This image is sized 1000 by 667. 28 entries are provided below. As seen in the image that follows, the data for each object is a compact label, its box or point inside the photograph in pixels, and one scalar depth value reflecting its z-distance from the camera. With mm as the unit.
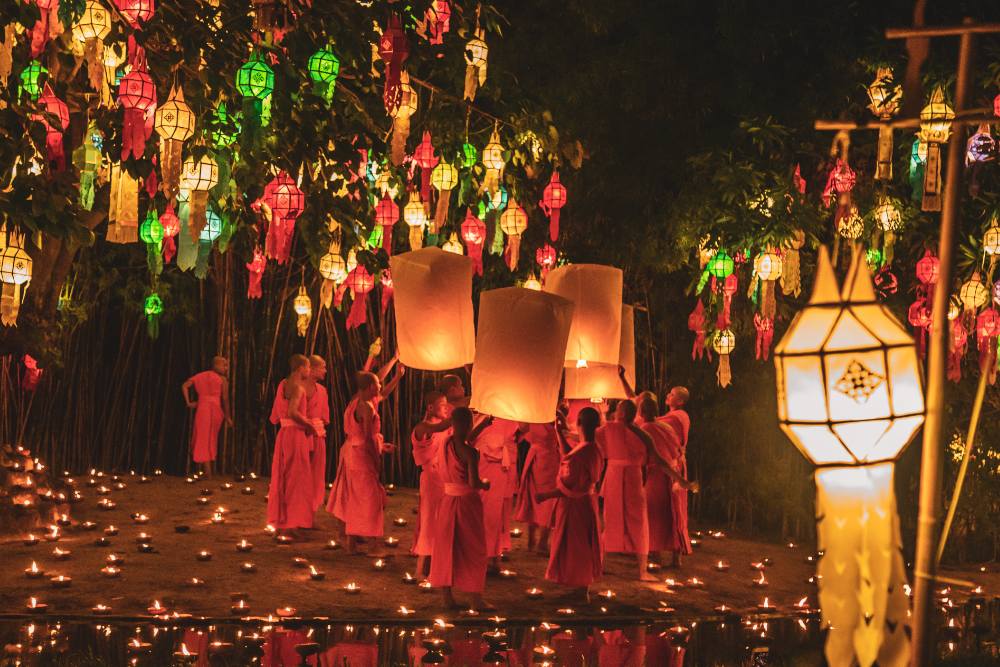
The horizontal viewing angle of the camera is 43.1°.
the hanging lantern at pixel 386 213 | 9086
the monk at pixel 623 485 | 8969
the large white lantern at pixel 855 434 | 3432
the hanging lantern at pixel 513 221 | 9336
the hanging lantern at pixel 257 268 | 9812
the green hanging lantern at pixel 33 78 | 6164
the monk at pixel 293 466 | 9211
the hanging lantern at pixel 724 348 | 10234
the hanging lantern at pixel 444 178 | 8250
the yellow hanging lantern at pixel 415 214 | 8930
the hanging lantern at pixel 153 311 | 11820
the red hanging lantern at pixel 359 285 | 9297
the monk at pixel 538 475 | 9055
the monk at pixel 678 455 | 9281
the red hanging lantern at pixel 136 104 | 5688
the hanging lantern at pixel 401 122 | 7066
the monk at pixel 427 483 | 7931
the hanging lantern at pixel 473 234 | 8969
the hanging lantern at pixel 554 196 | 9594
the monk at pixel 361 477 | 8734
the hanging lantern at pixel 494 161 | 8578
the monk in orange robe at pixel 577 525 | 7785
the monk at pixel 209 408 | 12578
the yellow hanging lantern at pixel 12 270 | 6422
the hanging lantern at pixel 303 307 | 11570
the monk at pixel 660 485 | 9172
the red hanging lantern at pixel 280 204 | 7027
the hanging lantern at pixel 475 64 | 7609
